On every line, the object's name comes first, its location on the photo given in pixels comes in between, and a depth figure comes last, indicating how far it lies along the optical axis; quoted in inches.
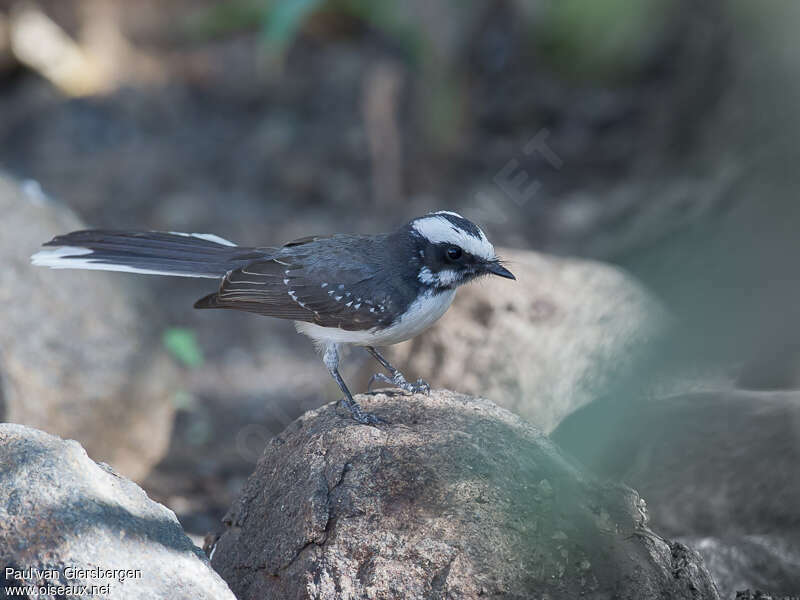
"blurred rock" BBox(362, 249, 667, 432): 390.3
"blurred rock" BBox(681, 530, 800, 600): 290.2
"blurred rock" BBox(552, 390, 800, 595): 251.4
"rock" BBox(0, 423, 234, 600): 207.8
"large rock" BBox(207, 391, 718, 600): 235.5
